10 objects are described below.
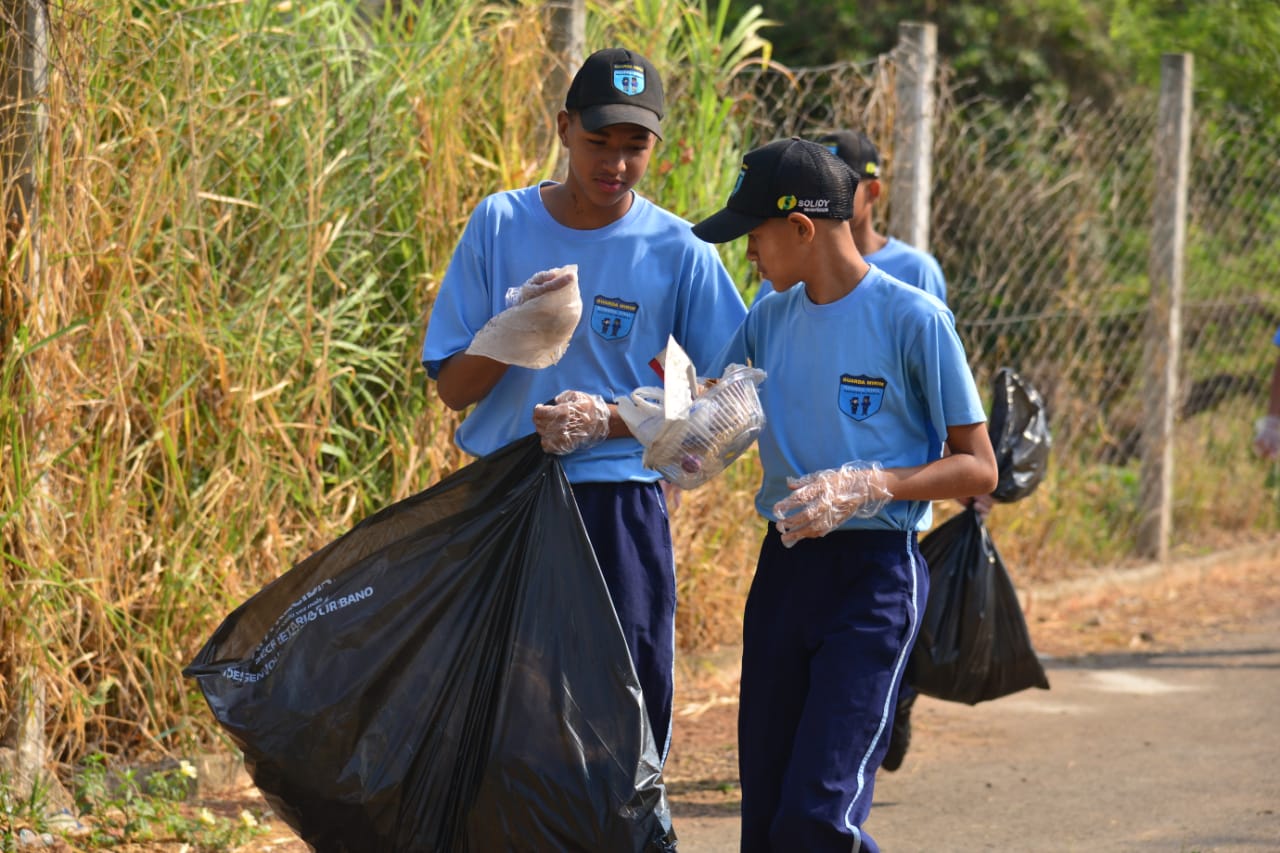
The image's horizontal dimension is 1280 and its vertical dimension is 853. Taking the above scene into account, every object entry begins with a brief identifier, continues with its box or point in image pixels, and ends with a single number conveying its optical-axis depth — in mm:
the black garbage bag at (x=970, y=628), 8898
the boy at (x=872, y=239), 9070
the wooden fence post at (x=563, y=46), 10320
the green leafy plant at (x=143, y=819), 7895
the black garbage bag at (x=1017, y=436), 9227
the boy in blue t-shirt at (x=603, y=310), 6418
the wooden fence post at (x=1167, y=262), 15844
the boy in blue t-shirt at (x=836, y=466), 5984
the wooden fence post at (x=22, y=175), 7824
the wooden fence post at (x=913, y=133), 12719
